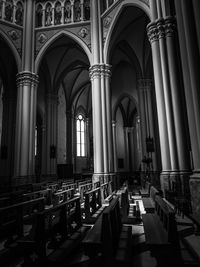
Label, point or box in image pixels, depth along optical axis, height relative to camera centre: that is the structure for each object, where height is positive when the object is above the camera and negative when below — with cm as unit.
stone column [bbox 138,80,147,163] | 1589 +420
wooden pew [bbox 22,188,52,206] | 611 -69
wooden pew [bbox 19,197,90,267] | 278 -96
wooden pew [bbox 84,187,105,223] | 534 -102
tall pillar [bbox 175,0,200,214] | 482 +215
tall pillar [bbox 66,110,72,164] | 2356 +408
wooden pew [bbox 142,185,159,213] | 483 -85
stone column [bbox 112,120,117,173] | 2567 +539
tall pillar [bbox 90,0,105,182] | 1272 +509
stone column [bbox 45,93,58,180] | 1780 +322
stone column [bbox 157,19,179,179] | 859 +286
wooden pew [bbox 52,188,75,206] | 567 -64
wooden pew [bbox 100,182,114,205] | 880 -95
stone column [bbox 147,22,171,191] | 868 +272
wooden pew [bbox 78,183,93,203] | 755 -65
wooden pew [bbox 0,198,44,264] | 325 -97
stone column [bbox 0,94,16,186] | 1636 +288
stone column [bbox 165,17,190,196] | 841 +259
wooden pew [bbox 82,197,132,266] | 256 -89
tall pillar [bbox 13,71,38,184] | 1348 +302
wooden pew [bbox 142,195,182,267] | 253 -87
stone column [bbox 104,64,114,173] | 1296 +339
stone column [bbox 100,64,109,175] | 1269 +299
